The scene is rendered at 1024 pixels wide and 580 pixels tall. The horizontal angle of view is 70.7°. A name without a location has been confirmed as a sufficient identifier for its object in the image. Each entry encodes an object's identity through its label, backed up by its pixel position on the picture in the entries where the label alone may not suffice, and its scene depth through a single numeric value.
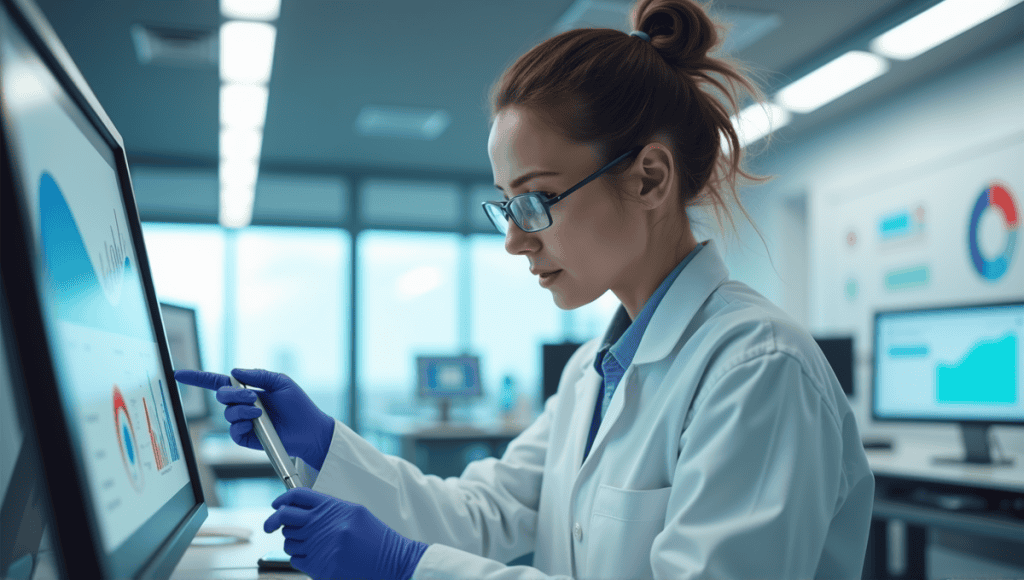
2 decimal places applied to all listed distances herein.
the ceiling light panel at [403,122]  5.43
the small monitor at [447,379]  4.82
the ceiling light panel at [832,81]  4.31
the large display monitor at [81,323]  0.38
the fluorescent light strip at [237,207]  6.52
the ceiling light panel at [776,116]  4.94
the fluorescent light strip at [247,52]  3.85
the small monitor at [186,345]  2.36
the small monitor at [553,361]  3.69
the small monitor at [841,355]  3.68
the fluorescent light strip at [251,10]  3.55
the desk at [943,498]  2.18
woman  0.82
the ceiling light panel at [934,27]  3.56
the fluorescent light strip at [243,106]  4.72
